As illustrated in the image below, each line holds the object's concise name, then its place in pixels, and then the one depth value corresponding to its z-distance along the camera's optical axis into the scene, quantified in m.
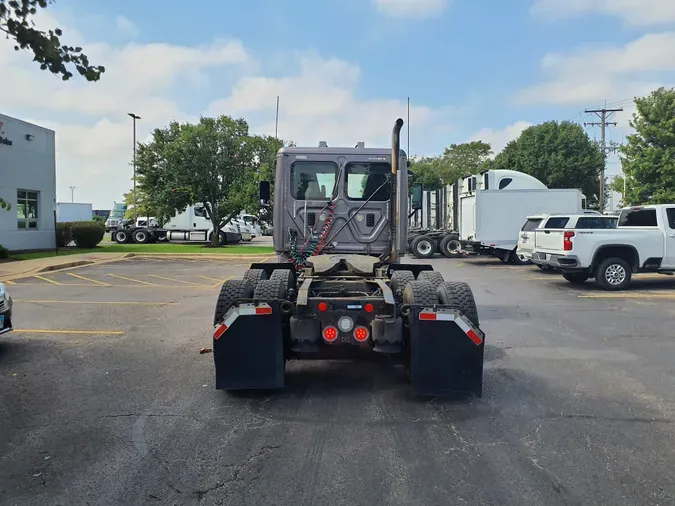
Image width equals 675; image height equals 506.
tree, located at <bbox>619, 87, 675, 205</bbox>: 26.83
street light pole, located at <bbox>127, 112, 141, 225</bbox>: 39.40
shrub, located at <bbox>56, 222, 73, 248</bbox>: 26.79
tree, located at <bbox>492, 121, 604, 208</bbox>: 38.03
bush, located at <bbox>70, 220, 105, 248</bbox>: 26.64
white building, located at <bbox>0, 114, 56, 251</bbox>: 22.89
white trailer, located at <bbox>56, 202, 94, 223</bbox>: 60.44
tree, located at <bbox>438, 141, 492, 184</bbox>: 57.78
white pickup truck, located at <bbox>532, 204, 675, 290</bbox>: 13.14
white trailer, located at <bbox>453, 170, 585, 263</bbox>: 20.28
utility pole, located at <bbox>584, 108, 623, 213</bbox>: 42.14
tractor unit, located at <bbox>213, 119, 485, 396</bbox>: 5.01
